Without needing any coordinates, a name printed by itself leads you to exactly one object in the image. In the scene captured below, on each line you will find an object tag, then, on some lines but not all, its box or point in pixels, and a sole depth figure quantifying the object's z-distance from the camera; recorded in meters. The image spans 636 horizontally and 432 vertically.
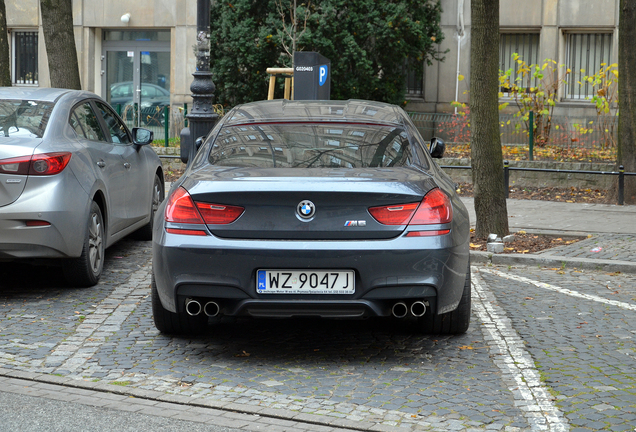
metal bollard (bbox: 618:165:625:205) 14.46
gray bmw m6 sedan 5.19
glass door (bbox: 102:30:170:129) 25.58
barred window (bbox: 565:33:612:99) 22.22
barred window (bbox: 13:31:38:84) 26.50
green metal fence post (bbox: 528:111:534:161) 17.97
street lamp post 11.46
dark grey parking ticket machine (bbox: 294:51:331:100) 13.53
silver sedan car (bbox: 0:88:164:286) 6.89
